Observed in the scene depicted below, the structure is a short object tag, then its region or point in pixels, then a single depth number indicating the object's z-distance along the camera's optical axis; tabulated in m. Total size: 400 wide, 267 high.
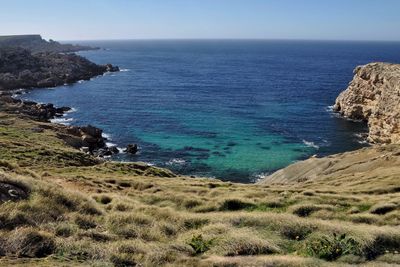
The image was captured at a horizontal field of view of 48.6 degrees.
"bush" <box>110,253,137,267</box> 13.98
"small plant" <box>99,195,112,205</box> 23.38
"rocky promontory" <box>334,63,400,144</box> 75.81
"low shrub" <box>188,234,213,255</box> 15.83
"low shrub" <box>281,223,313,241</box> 17.84
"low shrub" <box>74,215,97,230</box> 17.34
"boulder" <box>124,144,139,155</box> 72.94
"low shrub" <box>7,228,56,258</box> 13.64
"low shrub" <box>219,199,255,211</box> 24.40
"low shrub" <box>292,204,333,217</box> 22.86
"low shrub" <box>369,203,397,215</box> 23.33
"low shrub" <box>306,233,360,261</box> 15.76
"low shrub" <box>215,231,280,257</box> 15.78
